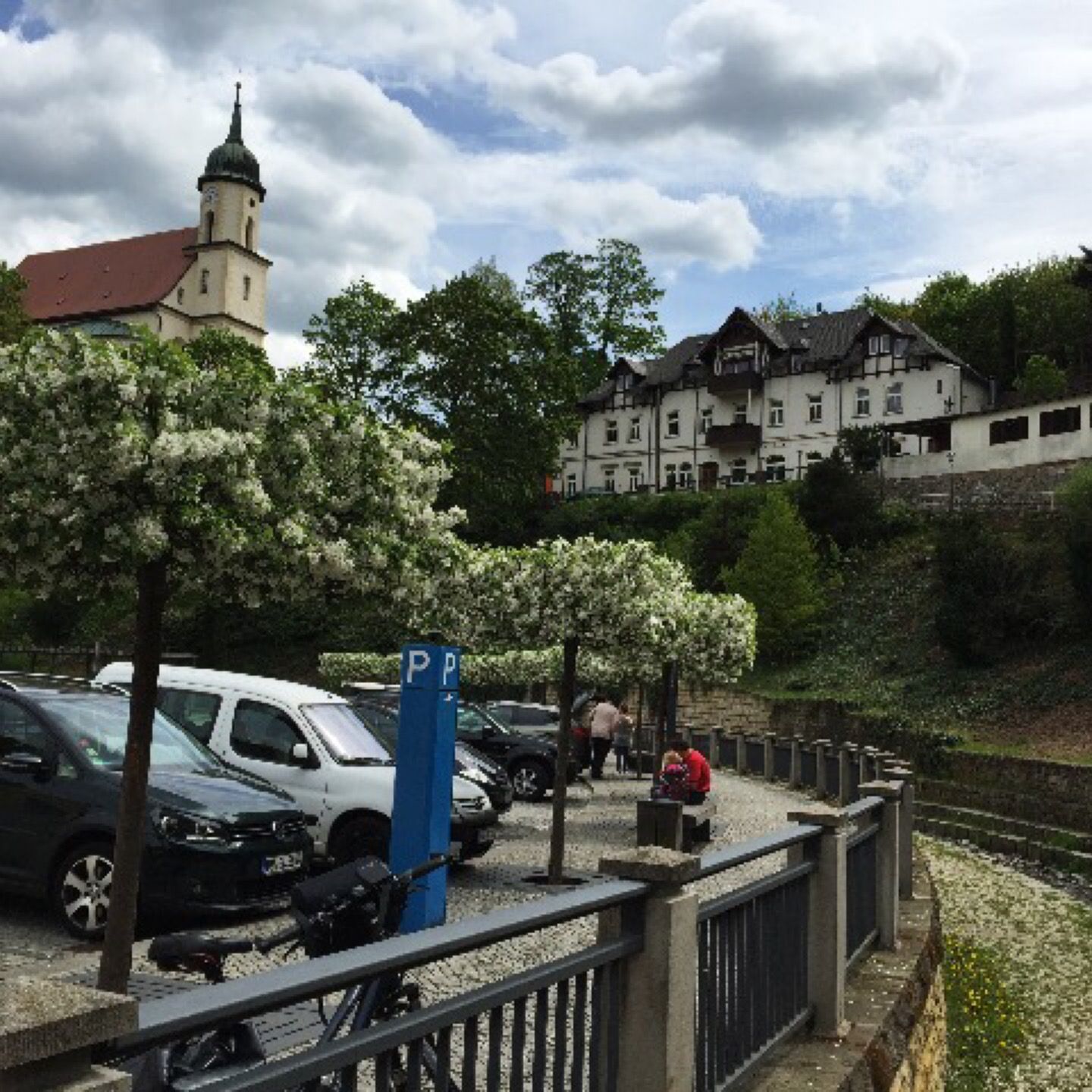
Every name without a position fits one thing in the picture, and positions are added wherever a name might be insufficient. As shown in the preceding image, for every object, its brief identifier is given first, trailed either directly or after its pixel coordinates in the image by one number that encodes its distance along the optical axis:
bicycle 3.36
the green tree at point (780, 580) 44.59
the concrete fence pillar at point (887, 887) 9.59
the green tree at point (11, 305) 61.72
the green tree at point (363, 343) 60.50
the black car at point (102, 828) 9.71
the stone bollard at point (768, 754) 28.48
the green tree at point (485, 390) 59.22
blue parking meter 9.95
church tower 90.00
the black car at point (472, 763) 15.84
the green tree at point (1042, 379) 58.66
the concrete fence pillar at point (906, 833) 11.91
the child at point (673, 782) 16.98
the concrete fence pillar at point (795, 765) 26.80
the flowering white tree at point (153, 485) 7.44
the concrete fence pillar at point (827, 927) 7.01
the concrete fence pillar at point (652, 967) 4.35
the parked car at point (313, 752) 12.65
